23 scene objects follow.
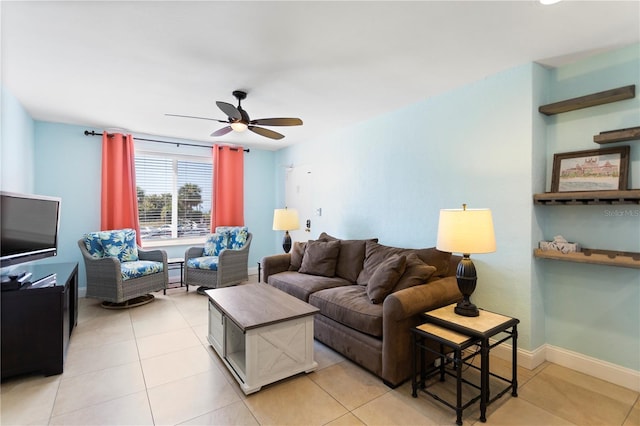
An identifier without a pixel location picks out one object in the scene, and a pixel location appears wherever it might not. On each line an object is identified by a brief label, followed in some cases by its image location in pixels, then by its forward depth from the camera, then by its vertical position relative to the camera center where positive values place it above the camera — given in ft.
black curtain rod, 14.46 +3.67
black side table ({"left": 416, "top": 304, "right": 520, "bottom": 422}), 6.02 -2.47
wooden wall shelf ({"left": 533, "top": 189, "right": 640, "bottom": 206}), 6.73 +0.31
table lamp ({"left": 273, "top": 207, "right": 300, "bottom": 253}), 15.16 -0.53
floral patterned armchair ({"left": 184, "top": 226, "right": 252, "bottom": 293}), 14.48 -2.48
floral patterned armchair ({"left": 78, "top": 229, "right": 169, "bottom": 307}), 12.19 -2.45
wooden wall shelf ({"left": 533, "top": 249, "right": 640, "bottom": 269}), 6.71 -1.11
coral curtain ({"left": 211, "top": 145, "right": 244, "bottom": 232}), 17.66 +1.37
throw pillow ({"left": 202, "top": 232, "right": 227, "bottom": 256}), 15.90 -1.84
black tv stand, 7.11 -2.90
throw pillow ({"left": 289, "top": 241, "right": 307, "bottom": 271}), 12.82 -2.01
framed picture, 7.26 +1.03
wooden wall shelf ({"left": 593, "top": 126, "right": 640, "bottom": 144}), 6.80 +1.74
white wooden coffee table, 6.95 -3.18
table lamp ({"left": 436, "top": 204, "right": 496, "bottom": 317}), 6.50 -0.63
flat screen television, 7.57 -0.51
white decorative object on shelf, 7.64 -0.91
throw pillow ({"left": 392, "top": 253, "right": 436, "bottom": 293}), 8.31 -1.80
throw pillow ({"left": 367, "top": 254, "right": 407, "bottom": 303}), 8.31 -1.92
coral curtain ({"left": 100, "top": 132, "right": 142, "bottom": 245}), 14.60 +1.21
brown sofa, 7.11 -2.53
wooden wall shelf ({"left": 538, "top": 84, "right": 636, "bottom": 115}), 7.02 +2.71
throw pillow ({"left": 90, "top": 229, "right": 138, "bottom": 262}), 13.24 -1.54
